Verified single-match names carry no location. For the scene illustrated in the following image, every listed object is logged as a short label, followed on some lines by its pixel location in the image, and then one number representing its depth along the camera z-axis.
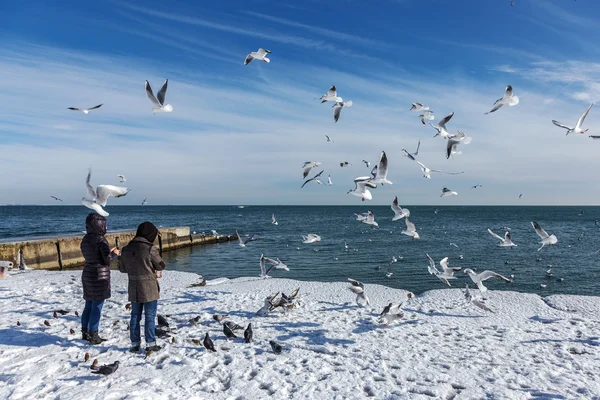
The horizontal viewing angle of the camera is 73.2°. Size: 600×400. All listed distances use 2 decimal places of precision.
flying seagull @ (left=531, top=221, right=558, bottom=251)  12.26
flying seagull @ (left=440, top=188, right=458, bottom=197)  12.40
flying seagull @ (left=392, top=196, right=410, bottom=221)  11.00
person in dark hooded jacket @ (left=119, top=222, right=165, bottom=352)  6.22
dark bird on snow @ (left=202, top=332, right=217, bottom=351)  6.86
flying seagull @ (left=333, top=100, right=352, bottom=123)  11.56
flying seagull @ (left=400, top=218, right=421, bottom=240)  12.43
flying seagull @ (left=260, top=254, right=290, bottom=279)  12.97
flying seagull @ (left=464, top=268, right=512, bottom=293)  10.59
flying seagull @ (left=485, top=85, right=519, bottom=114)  9.92
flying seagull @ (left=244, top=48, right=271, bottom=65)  10.67
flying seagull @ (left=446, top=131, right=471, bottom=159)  10.37
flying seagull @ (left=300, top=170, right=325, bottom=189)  11.83
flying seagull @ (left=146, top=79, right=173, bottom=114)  8.45
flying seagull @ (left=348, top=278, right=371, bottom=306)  10.31
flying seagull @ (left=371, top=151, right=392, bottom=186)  9.34
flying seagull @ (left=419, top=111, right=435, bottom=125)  11.48
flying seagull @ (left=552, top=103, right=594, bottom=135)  9.21
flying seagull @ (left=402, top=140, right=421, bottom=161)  10.77
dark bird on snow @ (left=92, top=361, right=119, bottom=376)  5.62
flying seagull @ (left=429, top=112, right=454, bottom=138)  10.23
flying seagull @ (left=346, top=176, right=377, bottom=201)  9.46
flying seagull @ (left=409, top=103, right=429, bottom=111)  11.70
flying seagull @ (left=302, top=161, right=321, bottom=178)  11.99
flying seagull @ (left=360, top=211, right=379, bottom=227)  12.44
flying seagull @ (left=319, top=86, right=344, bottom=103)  11.47
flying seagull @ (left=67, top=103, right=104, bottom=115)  9.43
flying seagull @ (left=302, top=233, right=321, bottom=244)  16.56
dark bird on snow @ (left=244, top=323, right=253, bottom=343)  7.43
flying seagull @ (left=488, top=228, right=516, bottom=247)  14.29
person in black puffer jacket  6.59
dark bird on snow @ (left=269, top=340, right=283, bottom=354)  7.02
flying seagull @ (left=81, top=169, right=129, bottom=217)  7.06
